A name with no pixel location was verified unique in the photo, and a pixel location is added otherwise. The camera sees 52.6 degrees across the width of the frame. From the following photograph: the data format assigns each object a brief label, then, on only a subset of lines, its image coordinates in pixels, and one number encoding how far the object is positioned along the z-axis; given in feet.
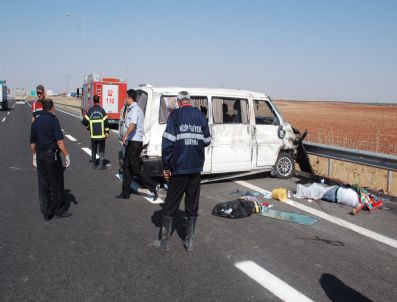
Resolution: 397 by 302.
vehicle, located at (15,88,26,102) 246.49
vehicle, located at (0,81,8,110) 139.10
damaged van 24.41
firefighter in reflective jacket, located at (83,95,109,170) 33.17
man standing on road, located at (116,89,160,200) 23.07
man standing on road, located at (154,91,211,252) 15.20
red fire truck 76.54
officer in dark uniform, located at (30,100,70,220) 18.79
